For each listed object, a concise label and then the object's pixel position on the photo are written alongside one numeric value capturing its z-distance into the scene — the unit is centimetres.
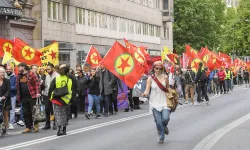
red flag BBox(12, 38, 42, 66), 2102
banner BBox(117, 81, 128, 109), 2550
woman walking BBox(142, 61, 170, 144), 1287
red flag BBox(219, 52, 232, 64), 4850
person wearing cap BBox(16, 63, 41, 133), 1627
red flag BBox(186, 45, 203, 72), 3183
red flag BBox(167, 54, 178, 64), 3500
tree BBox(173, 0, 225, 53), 7425
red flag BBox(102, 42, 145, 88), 2088
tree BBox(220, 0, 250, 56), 9281
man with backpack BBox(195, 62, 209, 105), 2737
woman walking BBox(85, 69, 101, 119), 2100
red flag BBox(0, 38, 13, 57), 2150
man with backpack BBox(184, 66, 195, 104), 2878
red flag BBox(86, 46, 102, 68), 2472
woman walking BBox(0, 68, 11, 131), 1603
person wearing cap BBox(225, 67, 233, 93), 4187
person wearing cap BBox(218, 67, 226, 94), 3956
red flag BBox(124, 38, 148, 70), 2403
